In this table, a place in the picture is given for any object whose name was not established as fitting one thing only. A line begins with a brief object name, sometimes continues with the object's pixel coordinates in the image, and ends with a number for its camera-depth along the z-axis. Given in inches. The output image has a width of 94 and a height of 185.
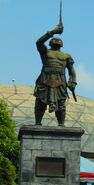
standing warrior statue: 622.5
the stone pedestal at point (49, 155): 591.2
